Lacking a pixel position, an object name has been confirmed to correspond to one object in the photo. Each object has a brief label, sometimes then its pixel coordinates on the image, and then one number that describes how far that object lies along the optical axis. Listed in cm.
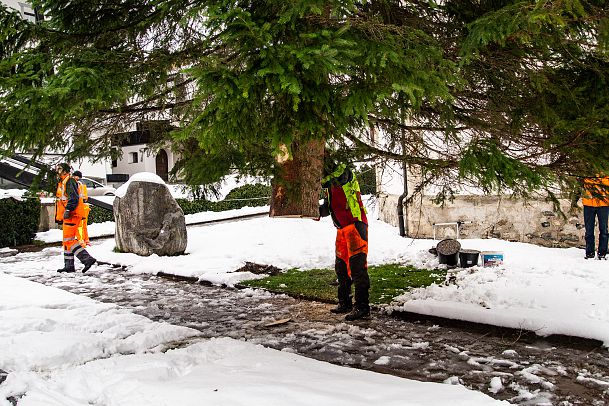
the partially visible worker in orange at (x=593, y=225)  877
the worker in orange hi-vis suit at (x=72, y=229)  909
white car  2548
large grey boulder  1102
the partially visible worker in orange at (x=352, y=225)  586
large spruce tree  326
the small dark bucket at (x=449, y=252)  870
